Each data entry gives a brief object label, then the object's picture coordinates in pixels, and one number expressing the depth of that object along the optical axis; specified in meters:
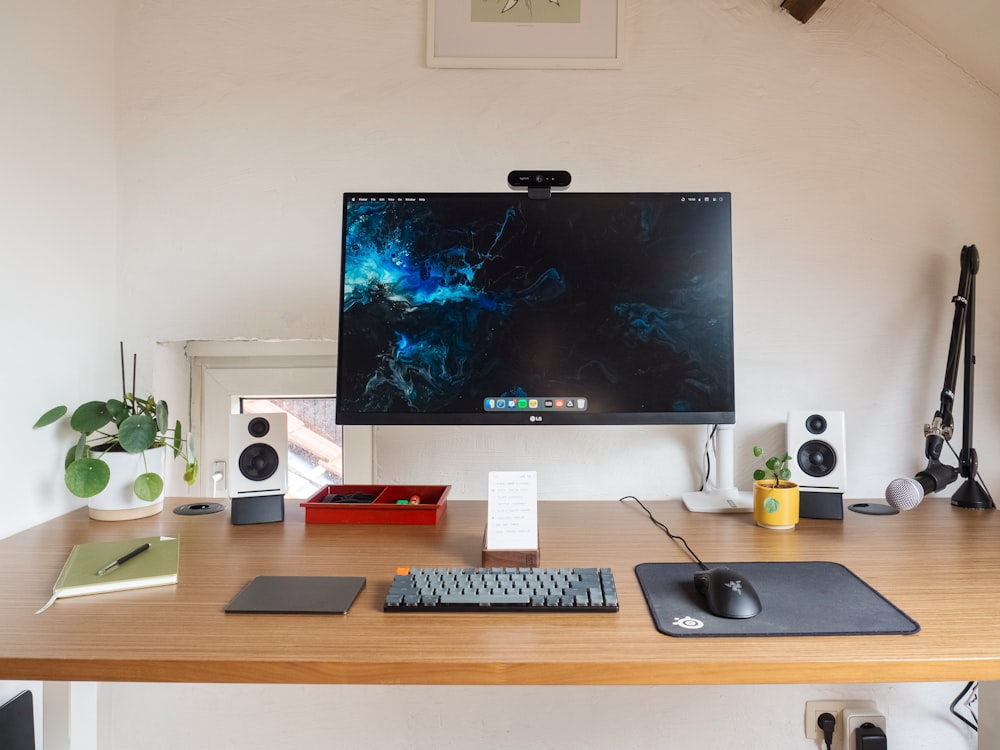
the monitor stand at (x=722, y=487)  1.31
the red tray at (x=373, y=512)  1.20
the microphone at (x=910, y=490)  1.15
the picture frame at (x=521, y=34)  1.44
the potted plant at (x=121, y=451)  1.17
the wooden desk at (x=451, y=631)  0.67
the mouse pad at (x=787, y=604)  0.74
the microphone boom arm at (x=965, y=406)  1.28
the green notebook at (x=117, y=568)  0.85
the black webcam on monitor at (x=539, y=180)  1.16
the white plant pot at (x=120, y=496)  1.20
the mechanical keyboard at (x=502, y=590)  0.80
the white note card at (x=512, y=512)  0.95
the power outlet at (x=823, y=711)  1.41
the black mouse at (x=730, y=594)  0.78
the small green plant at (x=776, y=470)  1.22
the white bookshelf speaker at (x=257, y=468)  1.19
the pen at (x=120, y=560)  0.89
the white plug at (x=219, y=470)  1.56
